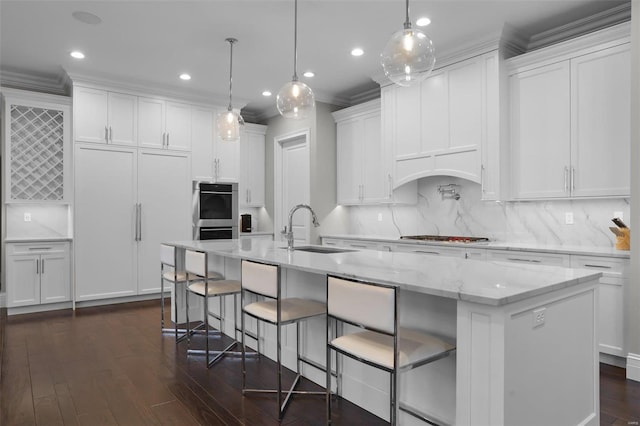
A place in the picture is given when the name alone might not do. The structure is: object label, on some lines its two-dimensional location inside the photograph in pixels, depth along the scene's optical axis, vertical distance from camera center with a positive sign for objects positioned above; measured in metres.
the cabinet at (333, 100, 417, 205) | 5.26 +0.74
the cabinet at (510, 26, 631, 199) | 3.40 +0.84
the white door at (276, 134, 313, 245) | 6.32 +0.49
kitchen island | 1.62 -0.54
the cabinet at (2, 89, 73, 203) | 5.09 +0.84
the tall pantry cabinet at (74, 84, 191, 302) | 5.21 +0.17
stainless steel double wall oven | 6.11 +0.05
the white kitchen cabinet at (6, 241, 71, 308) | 4.91 -0.74
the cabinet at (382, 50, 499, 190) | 4.18 +1.04
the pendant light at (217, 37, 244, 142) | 4.09 +0.87
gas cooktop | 4.34 -0.28
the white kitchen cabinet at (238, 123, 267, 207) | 7.09 +0.82
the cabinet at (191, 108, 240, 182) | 6.13 +0.92
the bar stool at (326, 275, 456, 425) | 1.78 -0.61
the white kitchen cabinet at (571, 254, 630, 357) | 3.11 -0.66
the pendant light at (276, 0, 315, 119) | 3.29 +0.91
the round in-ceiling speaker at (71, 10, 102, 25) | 3.72 +1.79
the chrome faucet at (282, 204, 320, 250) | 3.40 -0.18
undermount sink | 3.46 -0.31
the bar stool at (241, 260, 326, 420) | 2.50 -0.61
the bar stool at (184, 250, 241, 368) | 3.31 -0.62
